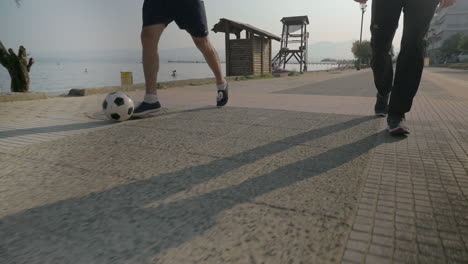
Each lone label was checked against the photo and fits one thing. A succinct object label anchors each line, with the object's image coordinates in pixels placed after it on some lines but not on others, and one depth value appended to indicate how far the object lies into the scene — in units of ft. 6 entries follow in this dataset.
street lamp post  136.40
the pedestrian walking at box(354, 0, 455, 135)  8.47
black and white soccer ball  10.87
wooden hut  54.21
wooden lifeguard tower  129.29
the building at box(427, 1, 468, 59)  287.83
